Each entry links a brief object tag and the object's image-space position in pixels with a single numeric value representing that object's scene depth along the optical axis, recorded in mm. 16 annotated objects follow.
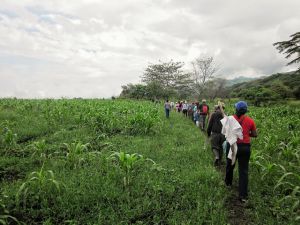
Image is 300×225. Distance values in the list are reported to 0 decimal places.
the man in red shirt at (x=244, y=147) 5898
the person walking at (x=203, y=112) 15062
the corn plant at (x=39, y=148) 8148
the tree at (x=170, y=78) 72875
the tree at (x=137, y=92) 63719
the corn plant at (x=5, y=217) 4422
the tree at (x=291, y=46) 24311
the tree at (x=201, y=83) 64681
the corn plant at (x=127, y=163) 6296
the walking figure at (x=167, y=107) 21777
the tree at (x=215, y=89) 73250
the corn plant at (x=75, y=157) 7359
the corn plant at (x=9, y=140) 8711
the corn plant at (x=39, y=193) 5137
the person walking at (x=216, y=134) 8477
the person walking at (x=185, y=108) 24453
